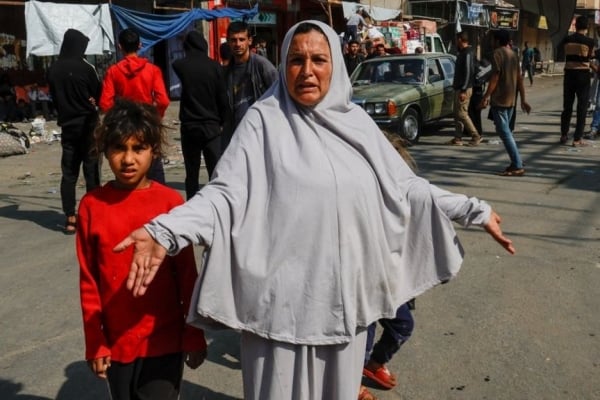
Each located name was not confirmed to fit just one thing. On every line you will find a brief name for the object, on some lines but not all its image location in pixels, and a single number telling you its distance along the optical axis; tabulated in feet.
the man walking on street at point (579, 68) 33.04
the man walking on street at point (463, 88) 35.40
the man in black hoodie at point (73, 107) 19.93
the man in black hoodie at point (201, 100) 18.62
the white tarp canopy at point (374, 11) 68.28
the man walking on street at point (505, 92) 27.50
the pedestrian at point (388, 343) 10.27
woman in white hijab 6.79
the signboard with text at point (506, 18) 114.01
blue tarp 46.83
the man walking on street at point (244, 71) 16.56
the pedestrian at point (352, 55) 49.29
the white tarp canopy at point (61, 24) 42.75
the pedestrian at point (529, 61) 97.94
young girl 7.50
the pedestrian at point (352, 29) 51.59
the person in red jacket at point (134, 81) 19.08
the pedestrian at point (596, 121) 37.40
